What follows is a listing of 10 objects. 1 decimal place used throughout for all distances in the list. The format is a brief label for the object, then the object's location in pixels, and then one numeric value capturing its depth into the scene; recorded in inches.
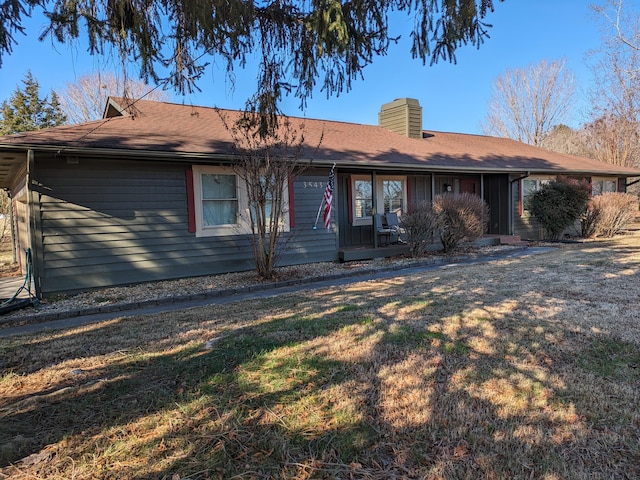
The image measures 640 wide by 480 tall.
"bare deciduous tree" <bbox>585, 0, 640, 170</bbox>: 836.9
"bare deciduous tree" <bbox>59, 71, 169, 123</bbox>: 1007.6
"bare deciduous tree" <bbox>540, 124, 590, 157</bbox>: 1233.3
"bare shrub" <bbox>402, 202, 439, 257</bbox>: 406.0
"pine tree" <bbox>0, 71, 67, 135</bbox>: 896.3
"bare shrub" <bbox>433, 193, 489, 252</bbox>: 418.6
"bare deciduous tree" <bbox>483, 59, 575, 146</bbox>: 1211.2
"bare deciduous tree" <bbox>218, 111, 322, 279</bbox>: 304.3
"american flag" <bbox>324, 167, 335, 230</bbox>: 388.5
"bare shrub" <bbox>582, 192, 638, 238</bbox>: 550.3
